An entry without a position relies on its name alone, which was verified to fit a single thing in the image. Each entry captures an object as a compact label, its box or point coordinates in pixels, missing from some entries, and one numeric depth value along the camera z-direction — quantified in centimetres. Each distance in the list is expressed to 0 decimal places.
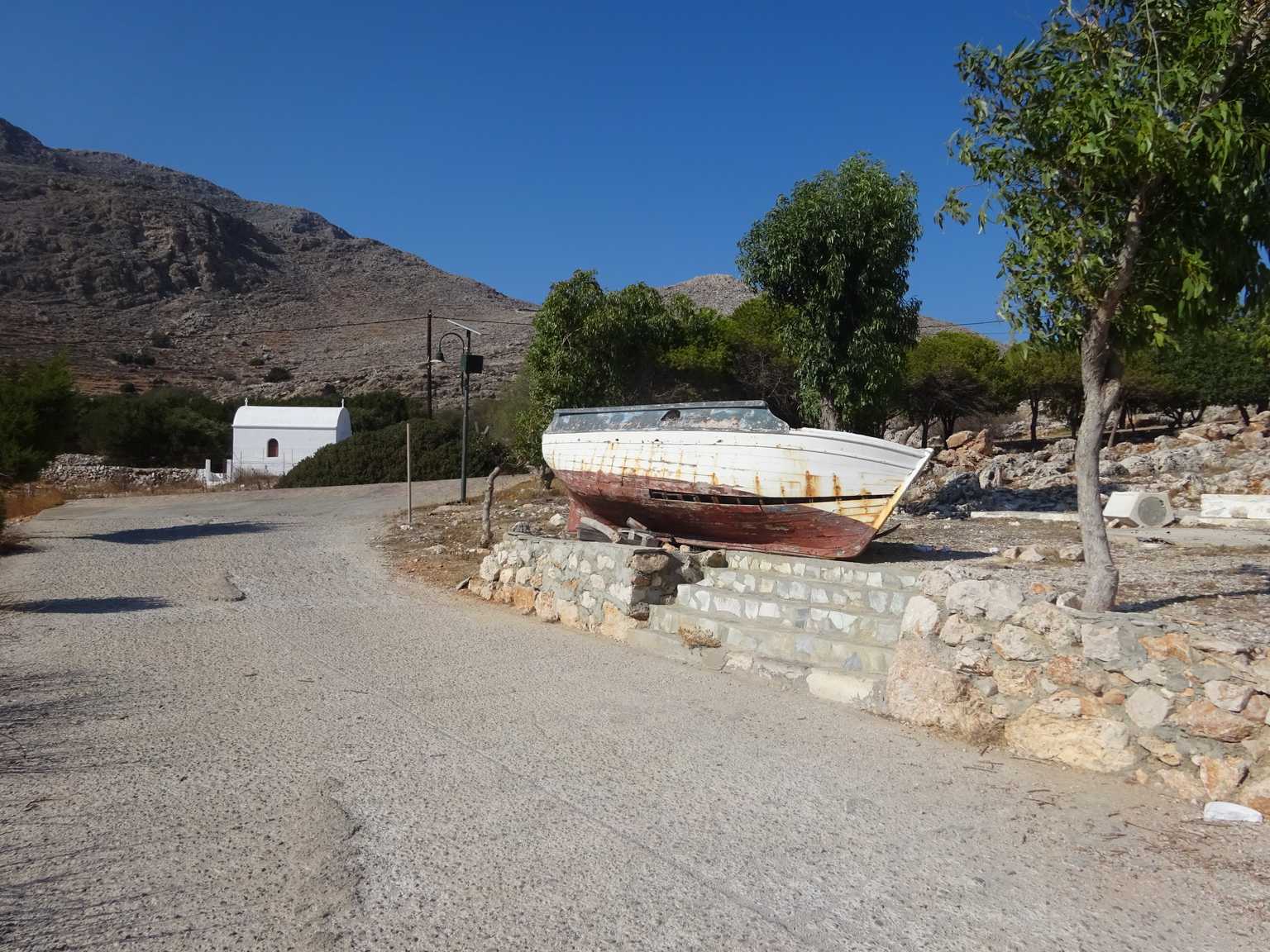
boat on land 862
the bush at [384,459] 2888
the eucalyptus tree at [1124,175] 523
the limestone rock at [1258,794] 387
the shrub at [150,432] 3728
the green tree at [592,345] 1834
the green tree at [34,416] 1454
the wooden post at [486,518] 1301
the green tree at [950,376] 3089
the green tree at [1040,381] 3181
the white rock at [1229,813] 385
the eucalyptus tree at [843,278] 1492
